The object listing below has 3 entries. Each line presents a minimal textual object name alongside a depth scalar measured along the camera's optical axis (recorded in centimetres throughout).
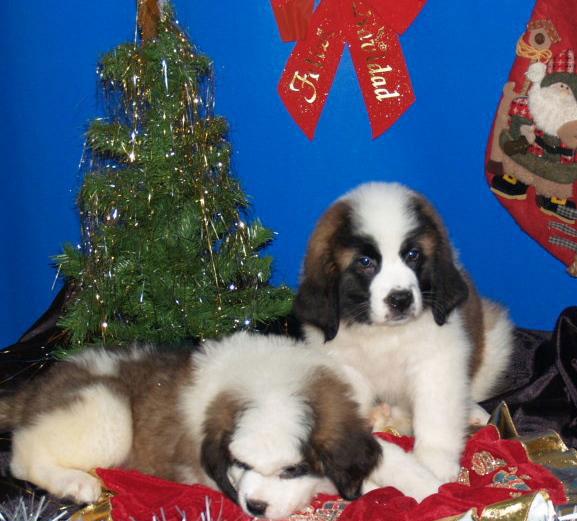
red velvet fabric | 286
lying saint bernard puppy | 277
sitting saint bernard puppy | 320
